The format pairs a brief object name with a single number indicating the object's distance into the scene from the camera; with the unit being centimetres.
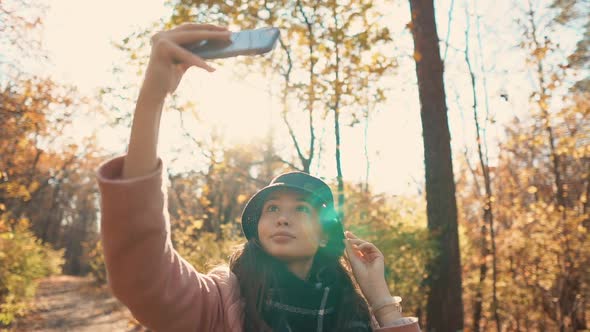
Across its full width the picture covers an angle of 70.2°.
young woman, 113
